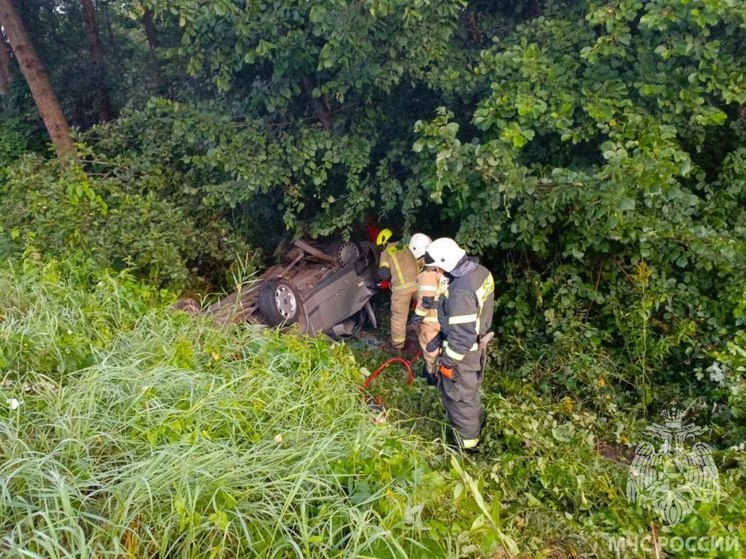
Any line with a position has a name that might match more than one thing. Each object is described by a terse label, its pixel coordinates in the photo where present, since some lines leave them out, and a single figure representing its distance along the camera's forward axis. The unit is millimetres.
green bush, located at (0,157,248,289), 5219
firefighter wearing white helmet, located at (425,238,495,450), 4109
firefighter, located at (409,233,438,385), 5341
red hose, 4237
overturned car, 5578
